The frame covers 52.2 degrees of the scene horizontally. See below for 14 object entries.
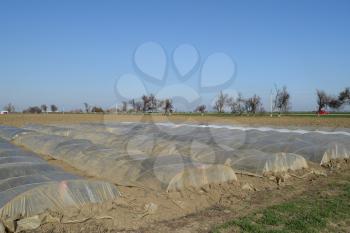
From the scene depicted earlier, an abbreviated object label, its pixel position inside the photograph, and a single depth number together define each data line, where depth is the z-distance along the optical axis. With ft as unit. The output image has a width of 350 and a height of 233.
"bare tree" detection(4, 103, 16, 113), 374.02
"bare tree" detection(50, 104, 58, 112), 382.83
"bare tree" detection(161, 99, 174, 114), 267.80
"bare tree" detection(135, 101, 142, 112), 312.01
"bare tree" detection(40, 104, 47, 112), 378.32
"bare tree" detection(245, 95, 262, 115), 237.82
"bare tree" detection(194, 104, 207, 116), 270.30
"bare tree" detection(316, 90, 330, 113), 235.40
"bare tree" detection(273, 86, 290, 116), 230.48
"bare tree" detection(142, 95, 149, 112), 287.20
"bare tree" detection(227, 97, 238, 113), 253.85
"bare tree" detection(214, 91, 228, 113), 264.93
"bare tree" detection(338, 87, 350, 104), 240.73
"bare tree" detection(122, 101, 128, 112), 281.70
